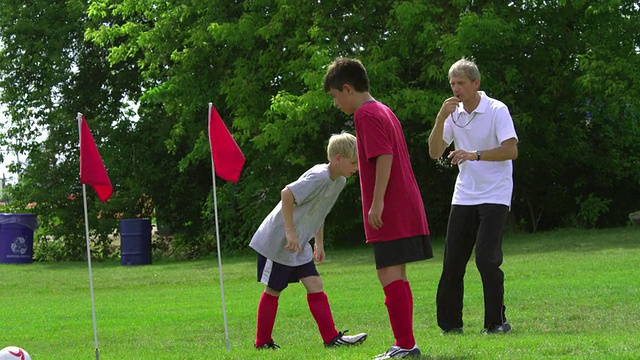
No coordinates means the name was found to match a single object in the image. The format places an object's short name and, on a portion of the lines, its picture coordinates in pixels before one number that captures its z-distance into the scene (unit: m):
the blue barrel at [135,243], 47.95
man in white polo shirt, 14.72
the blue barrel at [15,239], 51.08
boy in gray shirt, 13.99
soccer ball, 12.64
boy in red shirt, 11.78
